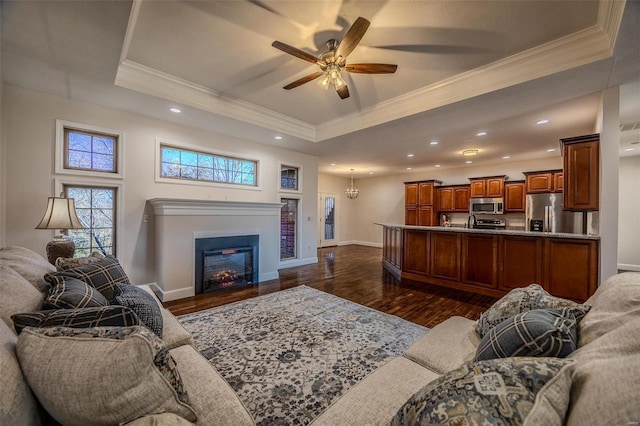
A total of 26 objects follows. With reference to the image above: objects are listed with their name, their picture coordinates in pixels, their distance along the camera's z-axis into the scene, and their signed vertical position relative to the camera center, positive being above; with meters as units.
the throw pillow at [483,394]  0.63 -0.48
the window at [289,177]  6.16 +0.84
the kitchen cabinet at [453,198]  7.90 +0.48
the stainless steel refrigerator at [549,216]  5.56 -0.03
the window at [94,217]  3.67 -0.12
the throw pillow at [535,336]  0.97 -0.48
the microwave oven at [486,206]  7.21 +0.22
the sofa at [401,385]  0.62 -0.47
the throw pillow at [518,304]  1.40 -0.50
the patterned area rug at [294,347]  1.80 -1.28
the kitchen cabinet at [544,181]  6.20 +0.82
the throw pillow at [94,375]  0.73 -0.49
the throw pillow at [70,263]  2.08 -0.45
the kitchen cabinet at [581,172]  3.21 +0.55
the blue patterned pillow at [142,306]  1.48 -0.58
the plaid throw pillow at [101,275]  1.75 -0.48
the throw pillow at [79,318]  1.00 -0.44
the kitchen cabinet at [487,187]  7.23 +0.78
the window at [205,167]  4.46 +0.83
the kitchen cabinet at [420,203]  8.40 +0.33
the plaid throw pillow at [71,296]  1.24 -0.45
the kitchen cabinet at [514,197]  6.93 +0.47
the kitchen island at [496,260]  3.43 -0.73
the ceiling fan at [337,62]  2.35 +1.52
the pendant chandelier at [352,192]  8.91 +0.69
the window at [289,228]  6.36 -0.42
